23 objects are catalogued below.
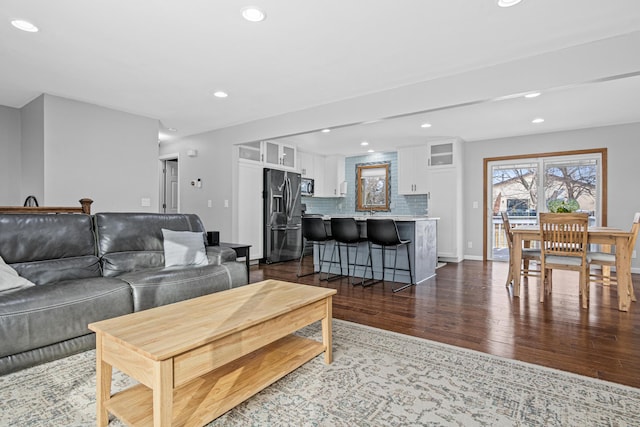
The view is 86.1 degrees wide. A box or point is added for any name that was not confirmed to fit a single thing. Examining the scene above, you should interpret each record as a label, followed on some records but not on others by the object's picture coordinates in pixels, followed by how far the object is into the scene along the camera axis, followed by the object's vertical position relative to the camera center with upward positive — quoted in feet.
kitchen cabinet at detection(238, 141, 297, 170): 19.40 +3.71
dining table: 10.93 -1.19
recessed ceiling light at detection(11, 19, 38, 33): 8.66 +4.87
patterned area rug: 5.15 -3.05
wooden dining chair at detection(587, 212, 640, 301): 11.46 -1.47
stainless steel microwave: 24.64 +2.08
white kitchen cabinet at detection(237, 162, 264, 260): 19.06 +0.45
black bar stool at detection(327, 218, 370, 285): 14.82 -0.78
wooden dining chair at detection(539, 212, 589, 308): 11.49 -1.02
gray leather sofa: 6.54 -1.57
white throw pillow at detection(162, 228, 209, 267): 10.29 -1.05
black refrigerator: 20.26 -0.07
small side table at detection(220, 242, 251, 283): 12.95 -1.35
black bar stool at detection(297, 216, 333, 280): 15.81 -0.74
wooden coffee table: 4.35 -1.97
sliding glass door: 19.01 +1.63
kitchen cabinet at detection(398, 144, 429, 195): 22.68 +3.04
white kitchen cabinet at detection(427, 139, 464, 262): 21.13 +1.14
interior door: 23.59 +2.00
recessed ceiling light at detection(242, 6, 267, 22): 8.09 +4.87
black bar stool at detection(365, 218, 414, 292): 13.66 -0.84
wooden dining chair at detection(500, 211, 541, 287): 13.17 -1.56
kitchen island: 14.70 -1.79
